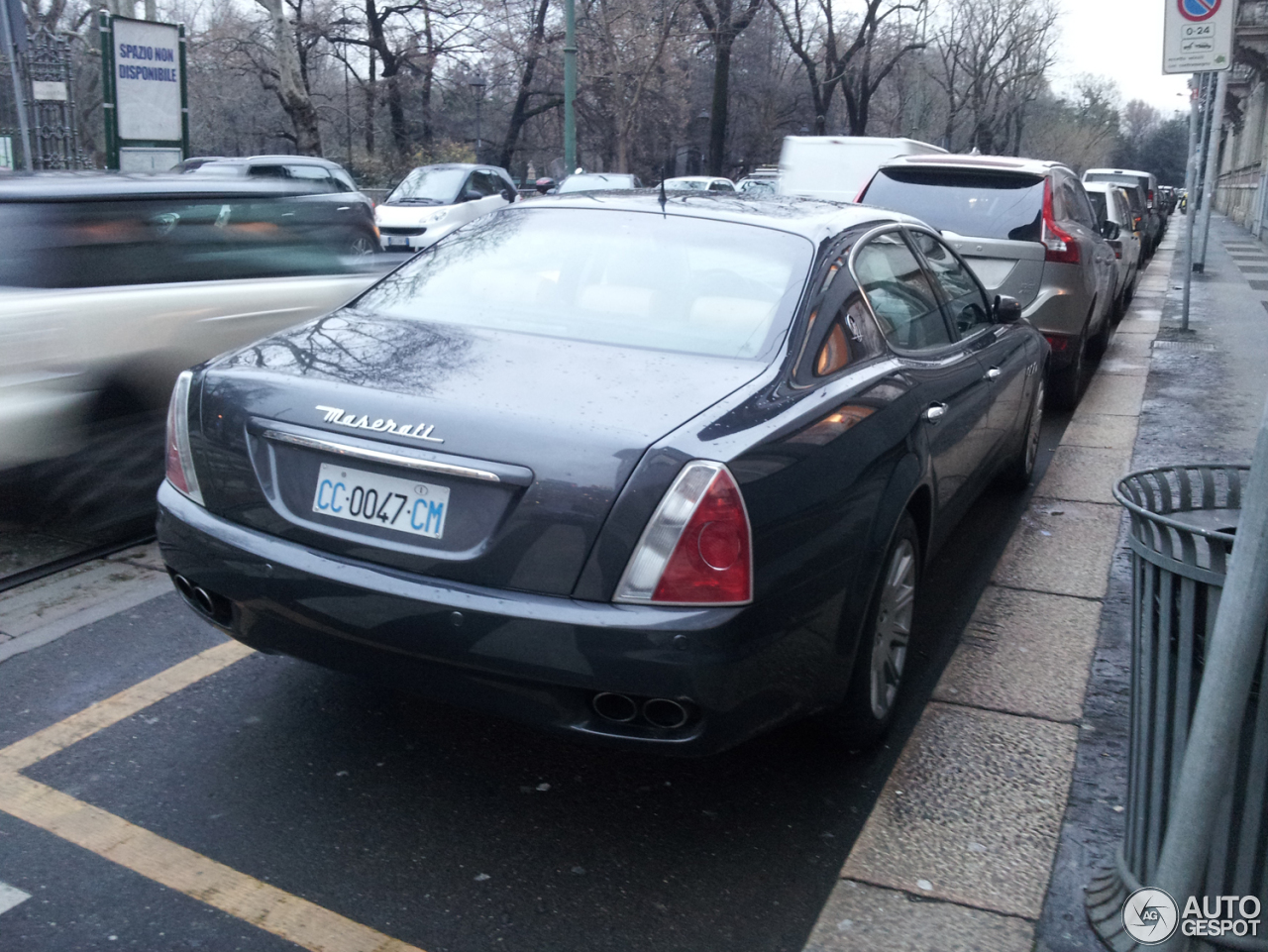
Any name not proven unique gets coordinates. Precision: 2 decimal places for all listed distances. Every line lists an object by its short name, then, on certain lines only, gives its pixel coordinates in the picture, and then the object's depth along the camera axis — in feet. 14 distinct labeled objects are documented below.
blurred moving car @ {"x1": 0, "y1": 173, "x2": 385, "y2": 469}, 15.89
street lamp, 126.99
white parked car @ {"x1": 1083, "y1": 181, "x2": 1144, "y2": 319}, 47.75
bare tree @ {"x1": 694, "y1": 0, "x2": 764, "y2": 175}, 126.00
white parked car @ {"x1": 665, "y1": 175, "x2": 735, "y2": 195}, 95.85
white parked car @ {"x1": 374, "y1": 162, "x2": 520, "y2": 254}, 69.82
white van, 51.72
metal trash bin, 7.94
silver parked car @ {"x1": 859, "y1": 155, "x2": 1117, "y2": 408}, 27.81
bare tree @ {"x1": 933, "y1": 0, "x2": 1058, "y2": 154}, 195.42
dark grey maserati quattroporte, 9.04
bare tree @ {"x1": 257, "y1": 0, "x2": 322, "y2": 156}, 93.76
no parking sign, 34.53
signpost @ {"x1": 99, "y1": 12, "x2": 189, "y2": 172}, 46.98
